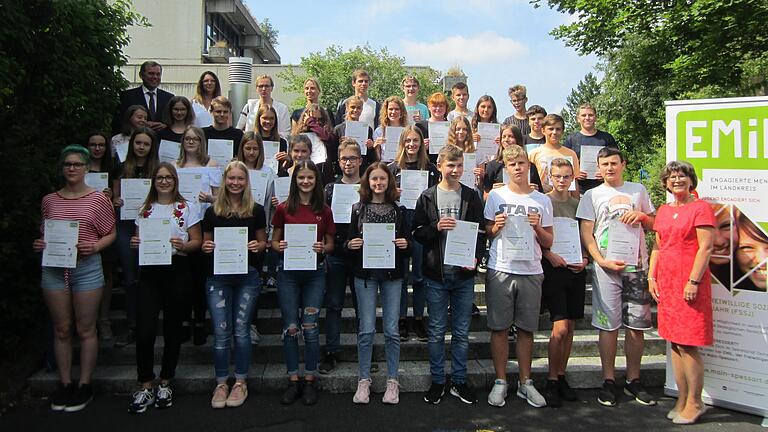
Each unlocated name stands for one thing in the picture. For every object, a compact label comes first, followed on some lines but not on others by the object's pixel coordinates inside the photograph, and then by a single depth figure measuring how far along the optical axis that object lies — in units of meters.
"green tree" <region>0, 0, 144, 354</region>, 4.82
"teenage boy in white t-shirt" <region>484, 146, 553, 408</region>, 4.59
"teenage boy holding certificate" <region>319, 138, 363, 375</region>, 4.96
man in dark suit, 6.46
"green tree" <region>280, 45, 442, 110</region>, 33.75
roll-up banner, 4.66
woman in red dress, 4.41
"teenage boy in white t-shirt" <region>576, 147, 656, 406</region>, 4.79
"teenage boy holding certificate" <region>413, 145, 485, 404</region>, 4.66
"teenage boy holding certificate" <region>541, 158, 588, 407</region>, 4.79
